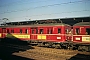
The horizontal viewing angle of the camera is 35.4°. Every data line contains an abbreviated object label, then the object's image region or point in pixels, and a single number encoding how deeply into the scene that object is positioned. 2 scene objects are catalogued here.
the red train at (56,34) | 18.53
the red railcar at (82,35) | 18.14
